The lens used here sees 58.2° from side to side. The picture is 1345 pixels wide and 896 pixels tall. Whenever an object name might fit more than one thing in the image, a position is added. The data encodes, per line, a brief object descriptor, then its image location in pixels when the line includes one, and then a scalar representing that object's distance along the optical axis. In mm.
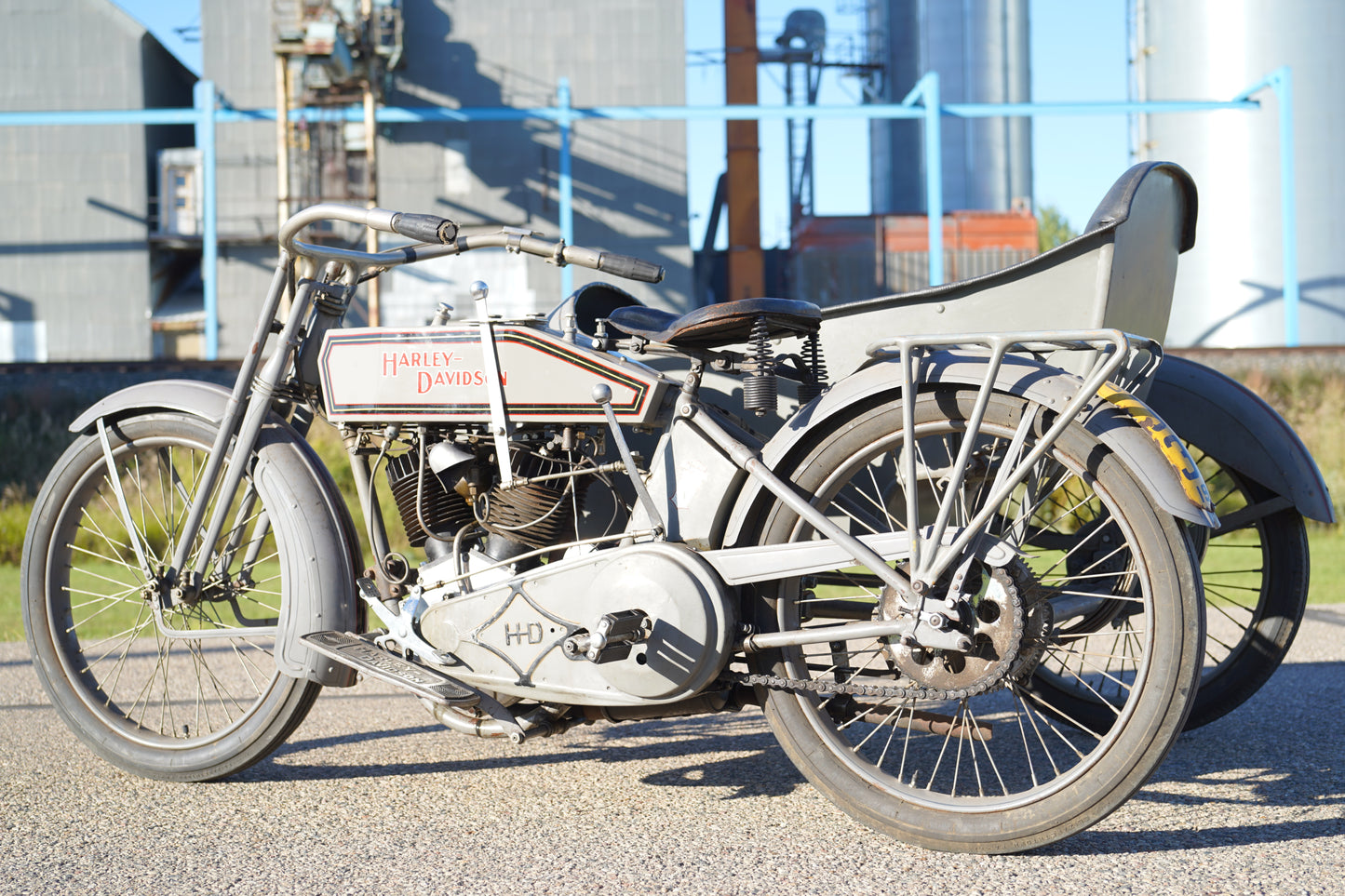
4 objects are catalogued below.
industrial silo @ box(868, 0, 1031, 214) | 30609
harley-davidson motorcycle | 2488
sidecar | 2912
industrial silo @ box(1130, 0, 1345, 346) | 19984
